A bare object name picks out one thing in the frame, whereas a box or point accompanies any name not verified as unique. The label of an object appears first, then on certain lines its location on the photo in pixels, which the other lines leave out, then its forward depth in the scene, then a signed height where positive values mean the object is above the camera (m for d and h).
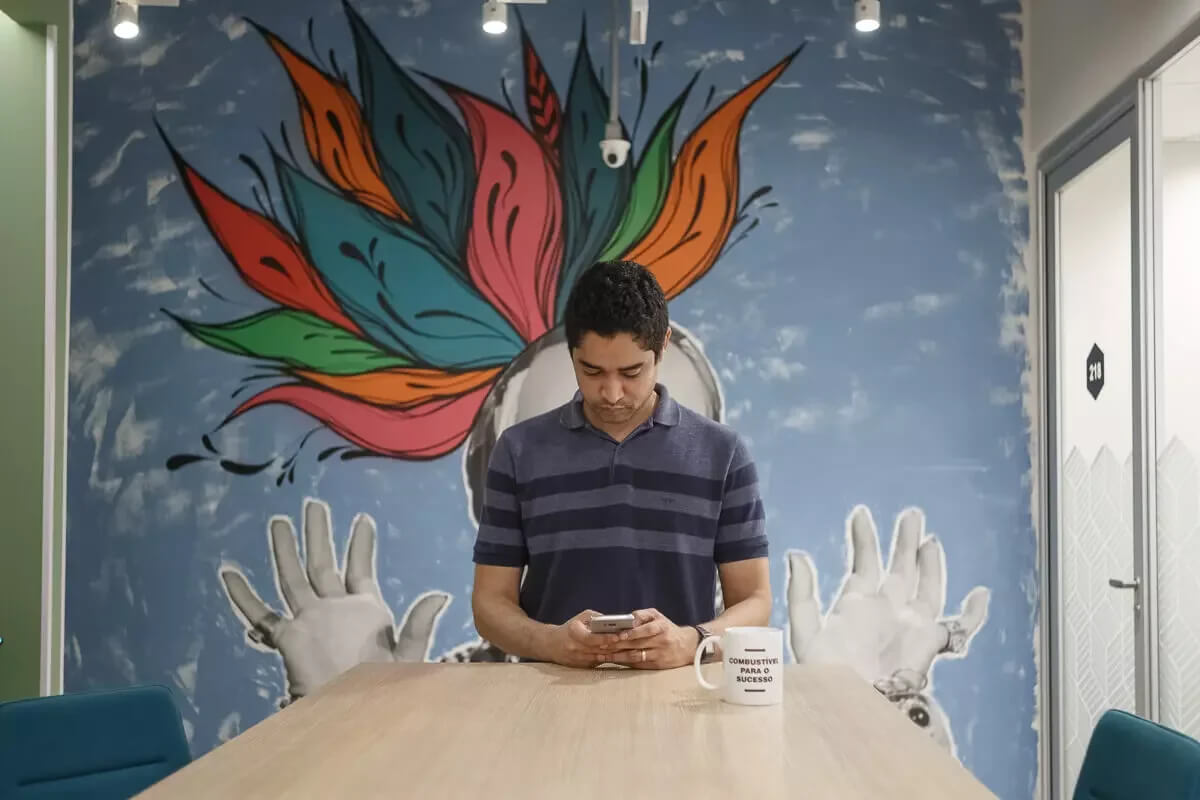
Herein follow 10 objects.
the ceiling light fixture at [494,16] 3.44 +1.14
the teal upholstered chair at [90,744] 1.99 -0.56
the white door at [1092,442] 3.35 -0.08
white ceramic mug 1.91 -0.40
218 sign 3.55 +0.12
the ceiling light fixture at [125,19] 3.37 +1.12
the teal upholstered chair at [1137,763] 1.61 -0.50
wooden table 1.46 -0.45
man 2.36 -0.17
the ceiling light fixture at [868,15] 3.41 +1.13
